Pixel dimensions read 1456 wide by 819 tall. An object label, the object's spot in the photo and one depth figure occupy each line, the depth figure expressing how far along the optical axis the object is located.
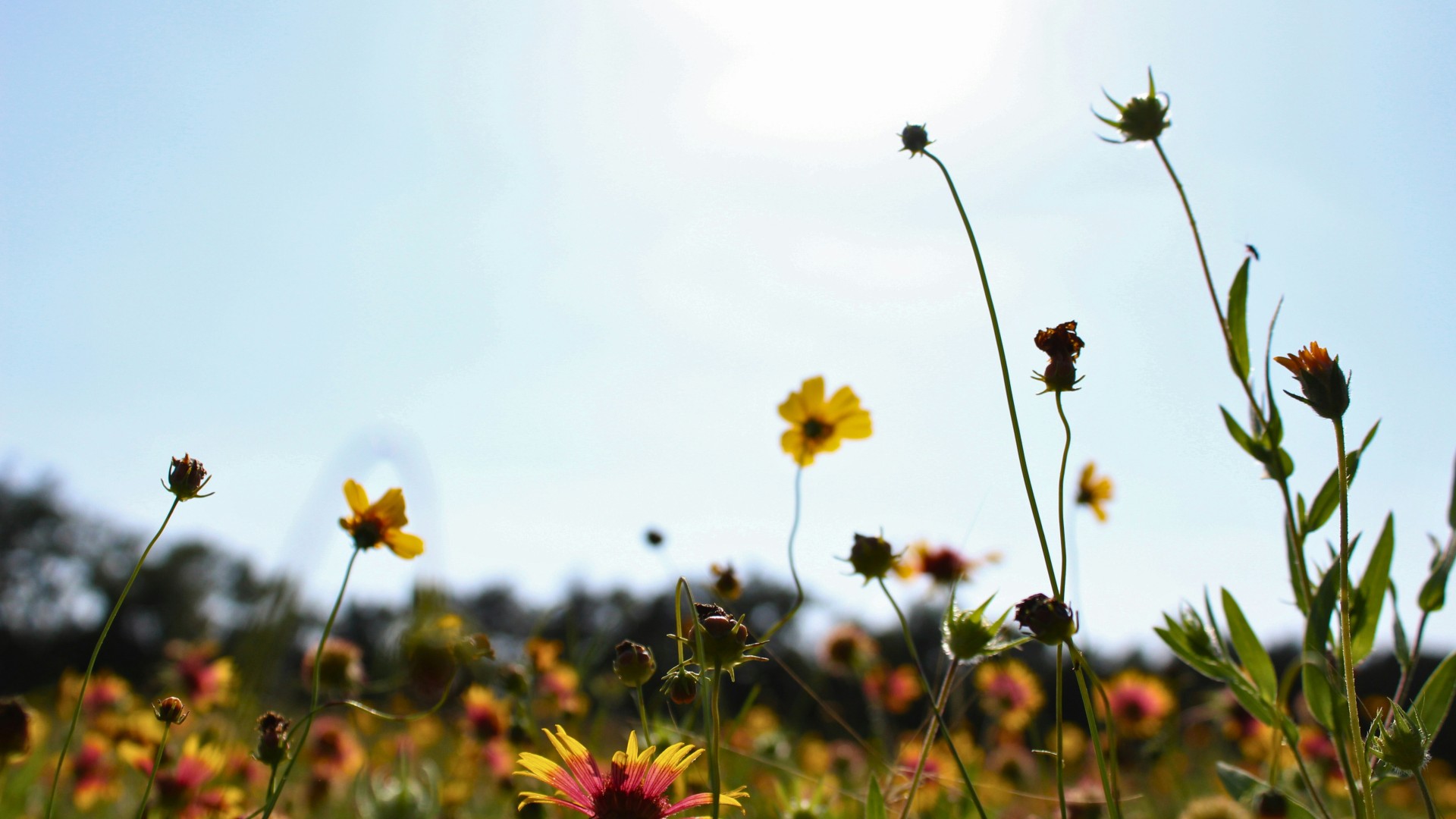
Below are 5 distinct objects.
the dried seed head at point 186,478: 0.49
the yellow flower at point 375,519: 0.54
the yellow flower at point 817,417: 0.63
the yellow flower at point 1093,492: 0.91
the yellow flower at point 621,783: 0.45
